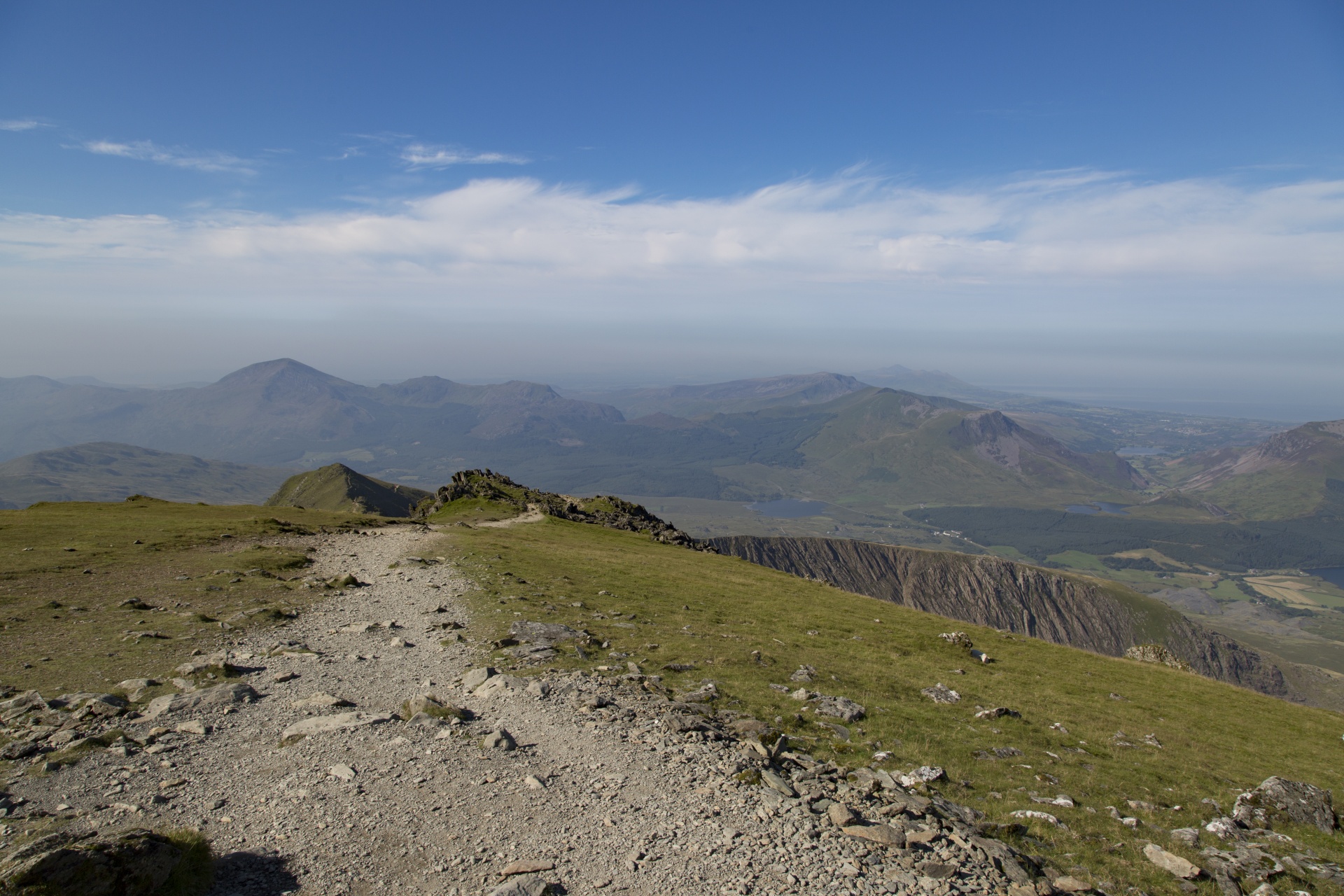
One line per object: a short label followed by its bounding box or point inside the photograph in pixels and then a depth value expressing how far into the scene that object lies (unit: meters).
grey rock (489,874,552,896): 10.52
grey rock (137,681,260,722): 16.45
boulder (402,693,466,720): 17.22
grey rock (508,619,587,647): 24.72
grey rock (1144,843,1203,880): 12.63
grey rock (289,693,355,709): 17.53
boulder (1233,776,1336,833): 15.71
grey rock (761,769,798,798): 13.98
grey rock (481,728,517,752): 15.67
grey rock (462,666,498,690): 20.00
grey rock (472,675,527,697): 19.38
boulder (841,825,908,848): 12.33
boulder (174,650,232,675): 19.16
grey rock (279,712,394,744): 15.77
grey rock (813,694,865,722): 19.61
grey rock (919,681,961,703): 23.56
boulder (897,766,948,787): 15.23
